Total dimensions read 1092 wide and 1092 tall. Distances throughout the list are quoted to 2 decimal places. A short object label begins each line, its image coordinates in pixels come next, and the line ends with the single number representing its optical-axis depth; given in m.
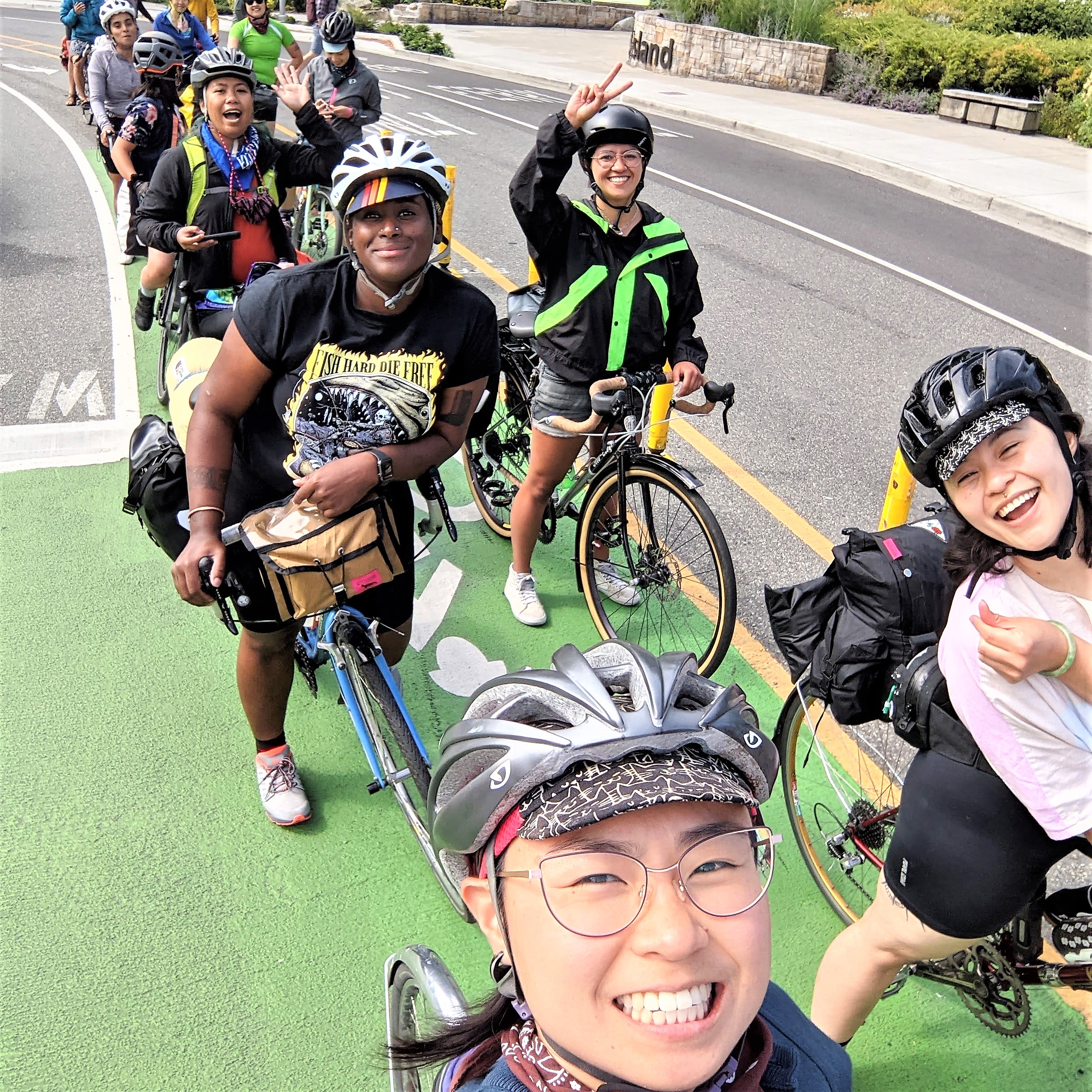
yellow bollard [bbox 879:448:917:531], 3.93
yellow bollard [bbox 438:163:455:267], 7.37
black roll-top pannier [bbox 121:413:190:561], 3.48
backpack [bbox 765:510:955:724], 2.73
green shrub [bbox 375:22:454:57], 27.94
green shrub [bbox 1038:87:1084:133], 19.22
